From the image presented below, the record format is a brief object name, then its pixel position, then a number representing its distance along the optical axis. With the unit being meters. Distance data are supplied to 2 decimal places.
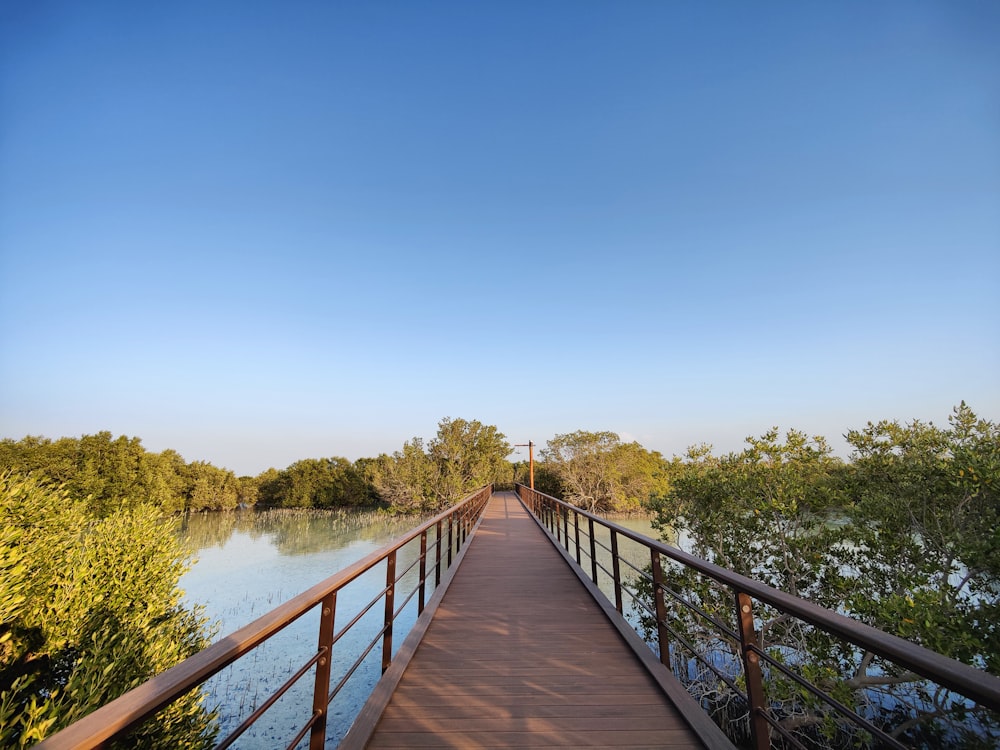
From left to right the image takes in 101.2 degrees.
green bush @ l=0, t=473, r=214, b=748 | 3.71
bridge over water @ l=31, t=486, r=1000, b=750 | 1.00
